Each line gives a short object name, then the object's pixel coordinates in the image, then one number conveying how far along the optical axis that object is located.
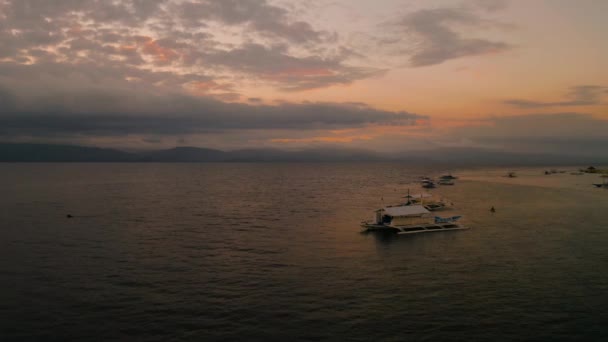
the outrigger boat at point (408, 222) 67.62
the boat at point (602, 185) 157.75
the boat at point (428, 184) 171.24
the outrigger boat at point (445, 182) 187.38
